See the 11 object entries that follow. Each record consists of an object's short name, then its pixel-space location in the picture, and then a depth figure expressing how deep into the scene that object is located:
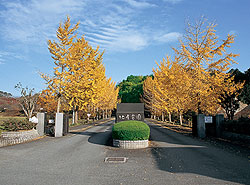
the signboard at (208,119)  14.21
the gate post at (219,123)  13.84
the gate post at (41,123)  14.66
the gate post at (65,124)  15.77
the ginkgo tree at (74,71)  19.45
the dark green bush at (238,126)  11.33
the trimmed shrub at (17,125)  12.00
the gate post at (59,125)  15.07
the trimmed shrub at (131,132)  10.28
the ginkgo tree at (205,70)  14.73
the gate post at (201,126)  13.96
